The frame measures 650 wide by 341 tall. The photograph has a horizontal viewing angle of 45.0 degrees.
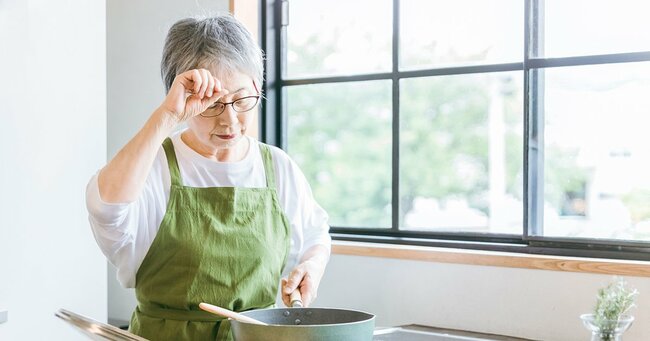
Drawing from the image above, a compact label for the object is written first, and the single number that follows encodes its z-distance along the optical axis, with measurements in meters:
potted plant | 1.94
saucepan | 1.12
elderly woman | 1.53
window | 2.32
